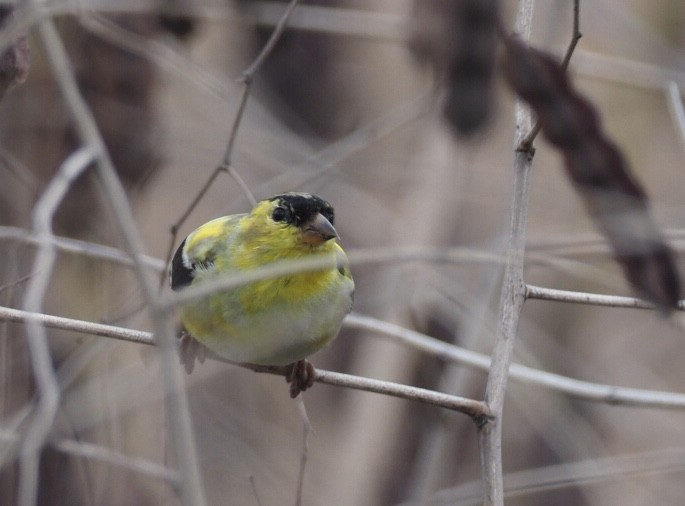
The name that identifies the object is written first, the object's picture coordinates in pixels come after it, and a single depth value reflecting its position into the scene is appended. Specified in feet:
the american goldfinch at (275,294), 18.76
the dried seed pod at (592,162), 12.28
